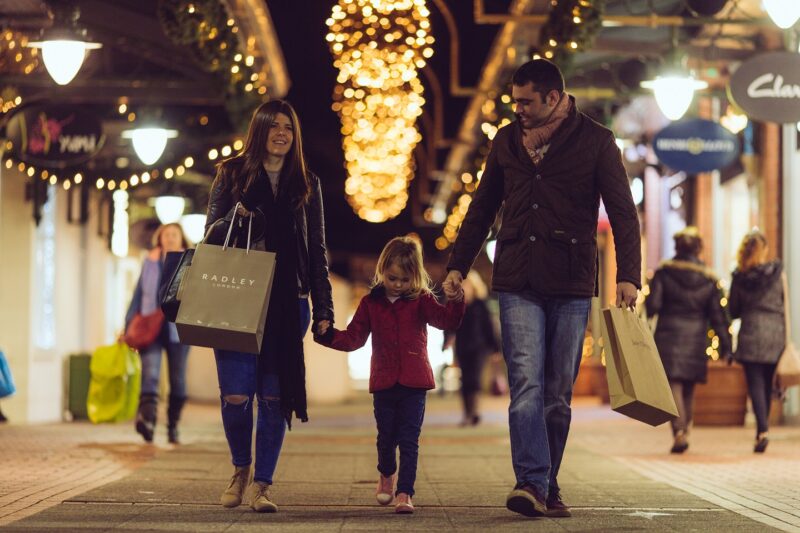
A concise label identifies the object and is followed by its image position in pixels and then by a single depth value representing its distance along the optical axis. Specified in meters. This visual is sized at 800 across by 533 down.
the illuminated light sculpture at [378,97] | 18.44
